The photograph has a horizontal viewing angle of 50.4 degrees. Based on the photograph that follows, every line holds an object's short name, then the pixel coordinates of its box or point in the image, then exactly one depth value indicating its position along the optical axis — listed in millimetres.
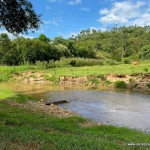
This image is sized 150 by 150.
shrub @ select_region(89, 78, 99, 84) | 22681
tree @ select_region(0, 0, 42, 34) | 7586
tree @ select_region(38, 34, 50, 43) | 45711
